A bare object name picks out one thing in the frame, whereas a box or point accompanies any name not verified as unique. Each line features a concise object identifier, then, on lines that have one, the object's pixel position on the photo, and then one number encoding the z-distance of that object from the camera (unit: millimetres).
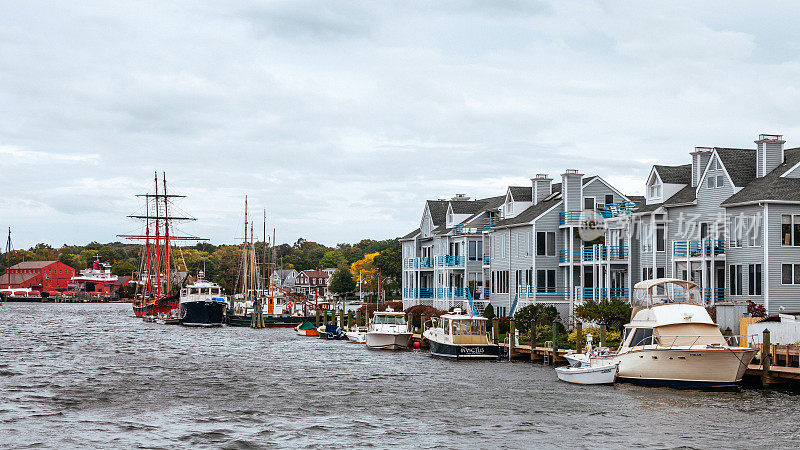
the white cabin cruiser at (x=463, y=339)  58406
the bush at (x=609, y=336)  53531
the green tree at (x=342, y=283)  192625
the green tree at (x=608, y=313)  57188
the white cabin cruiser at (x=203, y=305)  110375
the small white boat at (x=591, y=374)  43594
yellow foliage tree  166188
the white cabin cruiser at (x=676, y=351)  40156
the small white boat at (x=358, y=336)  80438
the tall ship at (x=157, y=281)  126625
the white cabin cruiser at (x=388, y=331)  70625
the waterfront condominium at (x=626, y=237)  54281
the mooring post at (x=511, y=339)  58250
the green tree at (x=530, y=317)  64438
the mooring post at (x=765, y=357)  40594
